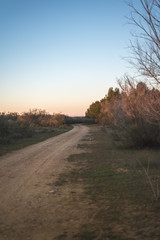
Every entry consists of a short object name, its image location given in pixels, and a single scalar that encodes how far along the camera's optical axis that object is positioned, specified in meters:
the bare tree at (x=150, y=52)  4.36
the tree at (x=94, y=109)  71.54
